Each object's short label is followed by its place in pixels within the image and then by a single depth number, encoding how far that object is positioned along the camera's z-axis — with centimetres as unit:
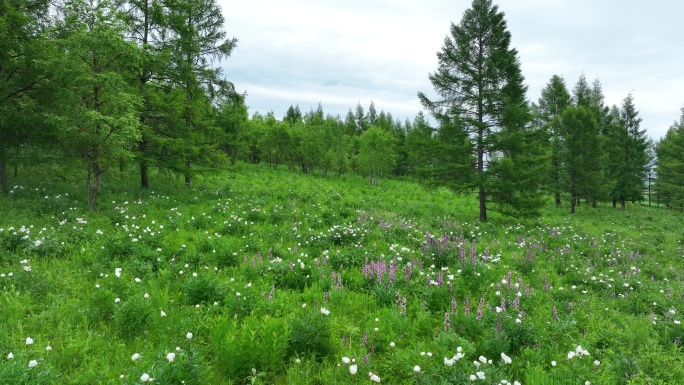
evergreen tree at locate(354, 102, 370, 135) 7256
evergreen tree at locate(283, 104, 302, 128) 9564
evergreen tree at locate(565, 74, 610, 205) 2772
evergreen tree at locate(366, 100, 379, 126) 7400
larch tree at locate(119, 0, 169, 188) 1493
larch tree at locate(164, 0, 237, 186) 1593
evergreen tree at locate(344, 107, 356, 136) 7038
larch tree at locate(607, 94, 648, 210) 3650
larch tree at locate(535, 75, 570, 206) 2972
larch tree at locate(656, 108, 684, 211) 3456
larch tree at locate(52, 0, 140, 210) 1043
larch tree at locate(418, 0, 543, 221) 1543
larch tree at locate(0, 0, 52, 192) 1147
